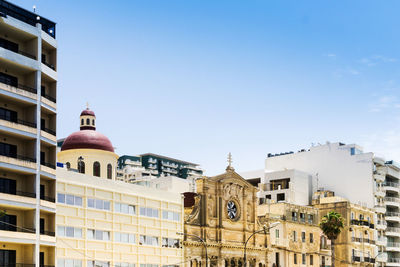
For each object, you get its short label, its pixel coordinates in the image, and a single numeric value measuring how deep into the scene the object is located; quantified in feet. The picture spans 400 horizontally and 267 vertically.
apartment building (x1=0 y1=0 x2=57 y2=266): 171.83
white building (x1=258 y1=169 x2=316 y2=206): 351.38
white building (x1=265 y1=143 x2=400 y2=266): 371.35
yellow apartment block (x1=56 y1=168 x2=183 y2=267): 195.93
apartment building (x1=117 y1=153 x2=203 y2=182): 579.48
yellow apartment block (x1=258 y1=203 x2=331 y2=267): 298.76
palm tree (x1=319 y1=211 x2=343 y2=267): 321.52
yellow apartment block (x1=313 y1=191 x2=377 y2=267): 343.26
